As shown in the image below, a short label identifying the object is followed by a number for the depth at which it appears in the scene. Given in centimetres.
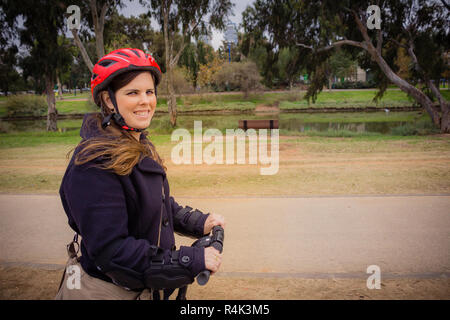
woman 148
